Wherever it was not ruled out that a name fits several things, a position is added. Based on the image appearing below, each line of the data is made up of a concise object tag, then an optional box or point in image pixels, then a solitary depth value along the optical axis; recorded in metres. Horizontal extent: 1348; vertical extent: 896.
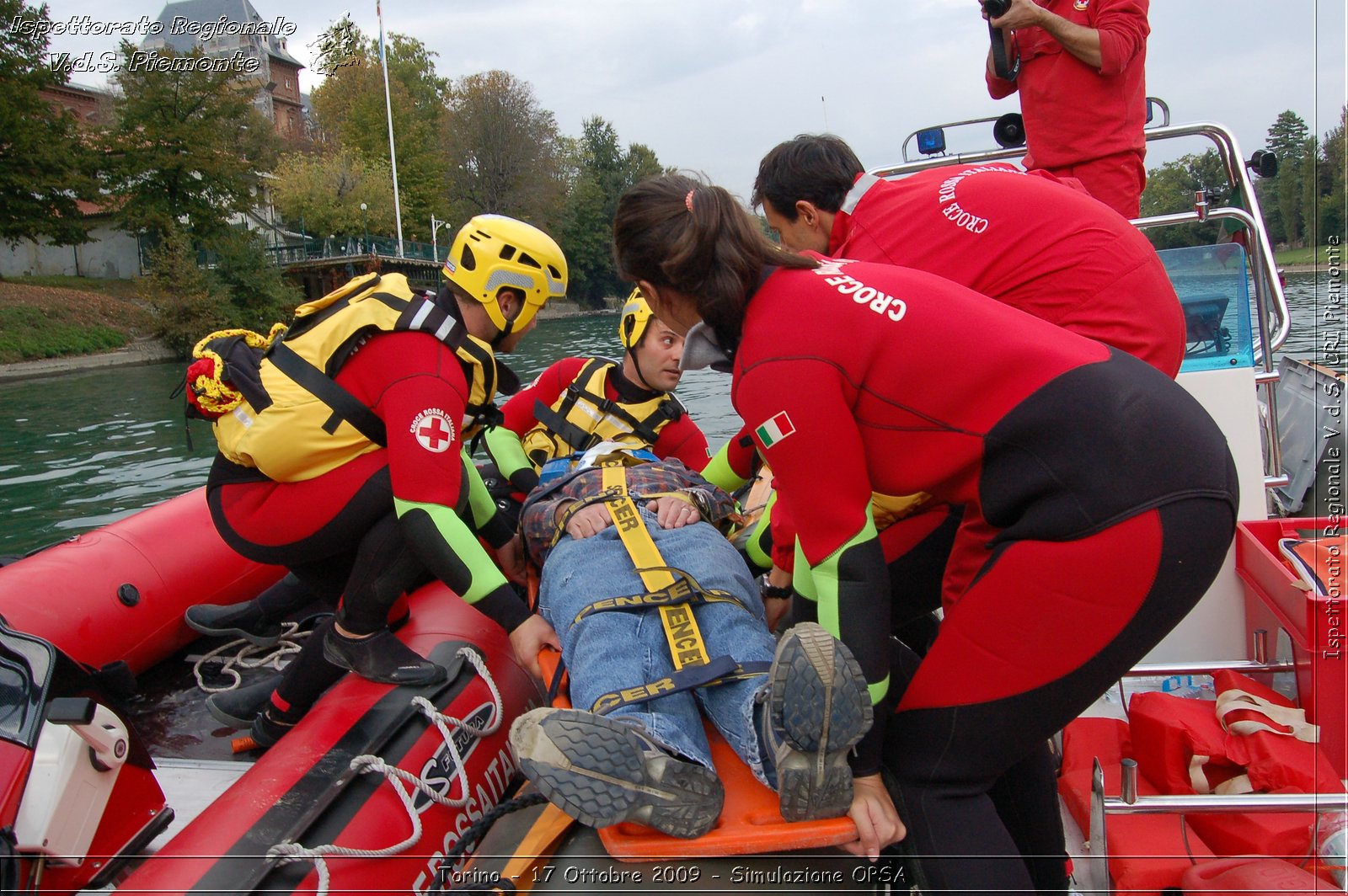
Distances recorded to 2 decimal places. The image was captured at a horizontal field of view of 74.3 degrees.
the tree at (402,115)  50.09
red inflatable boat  1.97
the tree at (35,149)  28.38
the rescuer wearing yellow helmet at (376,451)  2.66
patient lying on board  1.62
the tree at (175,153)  33.72
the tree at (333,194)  44.47
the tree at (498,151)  56.44
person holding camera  3.44
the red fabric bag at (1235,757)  2.06
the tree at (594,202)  53.03
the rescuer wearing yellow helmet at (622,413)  4.11
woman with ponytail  1.60
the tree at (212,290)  29.22
